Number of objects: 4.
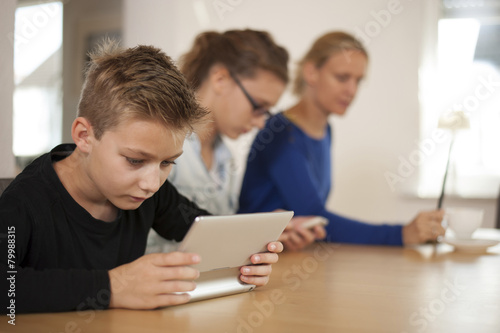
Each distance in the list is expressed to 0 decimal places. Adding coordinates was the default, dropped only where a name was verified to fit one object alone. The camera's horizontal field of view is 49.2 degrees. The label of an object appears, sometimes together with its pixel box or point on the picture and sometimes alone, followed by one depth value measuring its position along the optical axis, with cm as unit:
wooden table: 71
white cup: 172
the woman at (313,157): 173
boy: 79
